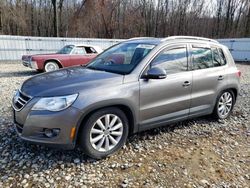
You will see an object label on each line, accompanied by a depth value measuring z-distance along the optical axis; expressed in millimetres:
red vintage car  10430
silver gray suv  3020
